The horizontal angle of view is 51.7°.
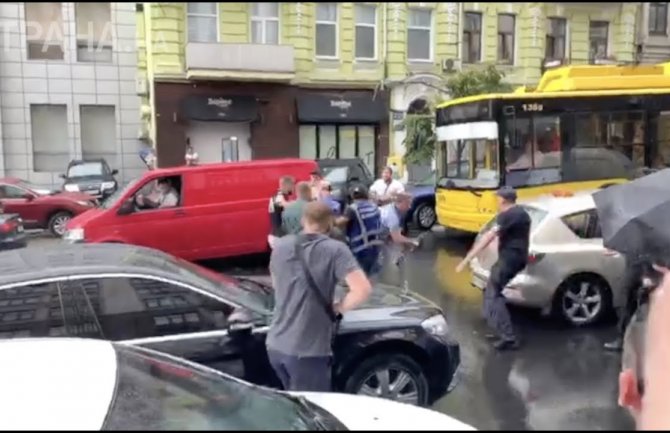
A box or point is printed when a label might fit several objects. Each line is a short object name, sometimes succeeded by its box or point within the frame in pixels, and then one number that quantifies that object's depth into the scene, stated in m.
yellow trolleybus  11.66
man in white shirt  11.61
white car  2.21
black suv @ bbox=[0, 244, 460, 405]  4.35
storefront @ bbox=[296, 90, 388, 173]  24.41
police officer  7.88
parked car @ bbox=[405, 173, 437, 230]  16.30
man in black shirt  6.94
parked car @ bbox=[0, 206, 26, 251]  12.08
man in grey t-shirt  4.25
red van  10.57
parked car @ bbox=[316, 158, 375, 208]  16.44
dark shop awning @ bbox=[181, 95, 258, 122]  23.00
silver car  7.66
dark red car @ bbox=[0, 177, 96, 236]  16.47
